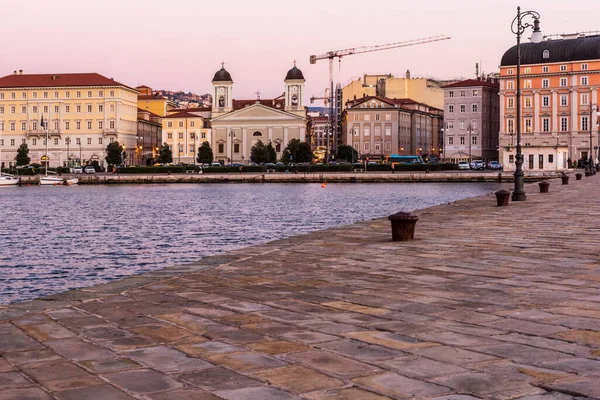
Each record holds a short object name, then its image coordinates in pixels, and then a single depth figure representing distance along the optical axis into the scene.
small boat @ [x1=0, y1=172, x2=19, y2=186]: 105.44
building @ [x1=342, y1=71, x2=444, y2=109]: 175.12
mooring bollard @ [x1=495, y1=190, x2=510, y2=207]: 29.55
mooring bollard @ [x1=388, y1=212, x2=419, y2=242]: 16.50
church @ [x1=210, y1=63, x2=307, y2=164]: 159.62
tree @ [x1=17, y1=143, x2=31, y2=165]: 144.25
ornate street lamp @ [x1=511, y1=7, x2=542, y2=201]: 31.97
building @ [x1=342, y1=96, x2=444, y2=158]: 158.62
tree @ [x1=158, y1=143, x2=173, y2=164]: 149.88
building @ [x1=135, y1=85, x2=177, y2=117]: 191.62
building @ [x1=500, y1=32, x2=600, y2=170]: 123.38
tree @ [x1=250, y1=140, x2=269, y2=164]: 140.50
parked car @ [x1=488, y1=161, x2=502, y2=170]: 116.62
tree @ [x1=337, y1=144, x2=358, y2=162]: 149.79
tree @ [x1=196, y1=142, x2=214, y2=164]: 145.38
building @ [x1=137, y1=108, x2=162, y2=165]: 162.12
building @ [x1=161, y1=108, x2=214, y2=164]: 169.12
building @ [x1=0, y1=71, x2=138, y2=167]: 153.88
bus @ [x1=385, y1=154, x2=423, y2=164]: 135.62
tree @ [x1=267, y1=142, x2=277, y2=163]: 143.75
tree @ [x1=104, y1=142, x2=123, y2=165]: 143.38
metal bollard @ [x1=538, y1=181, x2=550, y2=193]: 40.03
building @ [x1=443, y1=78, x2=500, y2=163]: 140.25
